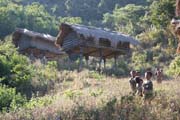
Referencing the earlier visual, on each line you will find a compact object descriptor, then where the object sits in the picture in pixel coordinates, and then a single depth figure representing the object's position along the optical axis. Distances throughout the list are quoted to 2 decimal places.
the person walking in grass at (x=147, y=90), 14.69
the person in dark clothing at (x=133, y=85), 15.91
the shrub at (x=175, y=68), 29.29
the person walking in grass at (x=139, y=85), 15.11
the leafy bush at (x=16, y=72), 22.03
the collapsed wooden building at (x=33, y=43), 40.91
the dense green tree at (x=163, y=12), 36.31
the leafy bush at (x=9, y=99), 17.16
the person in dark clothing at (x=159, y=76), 21.47
